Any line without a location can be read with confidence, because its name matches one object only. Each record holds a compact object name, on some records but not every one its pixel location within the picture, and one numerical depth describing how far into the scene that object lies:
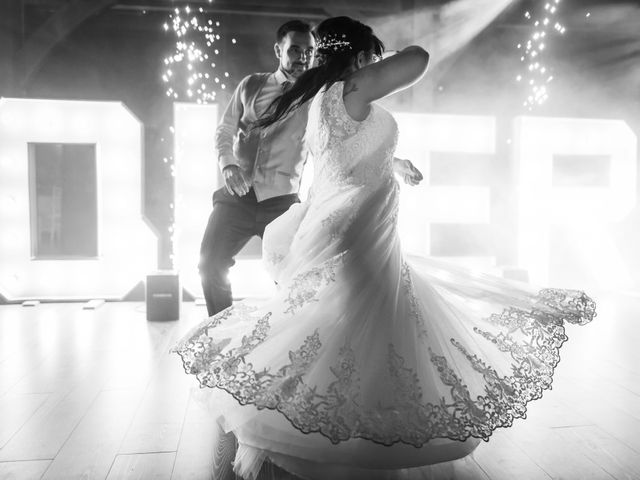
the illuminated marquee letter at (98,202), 4.05
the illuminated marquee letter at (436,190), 4.35
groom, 2.28
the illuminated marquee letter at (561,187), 4.53
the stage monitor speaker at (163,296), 3.68
